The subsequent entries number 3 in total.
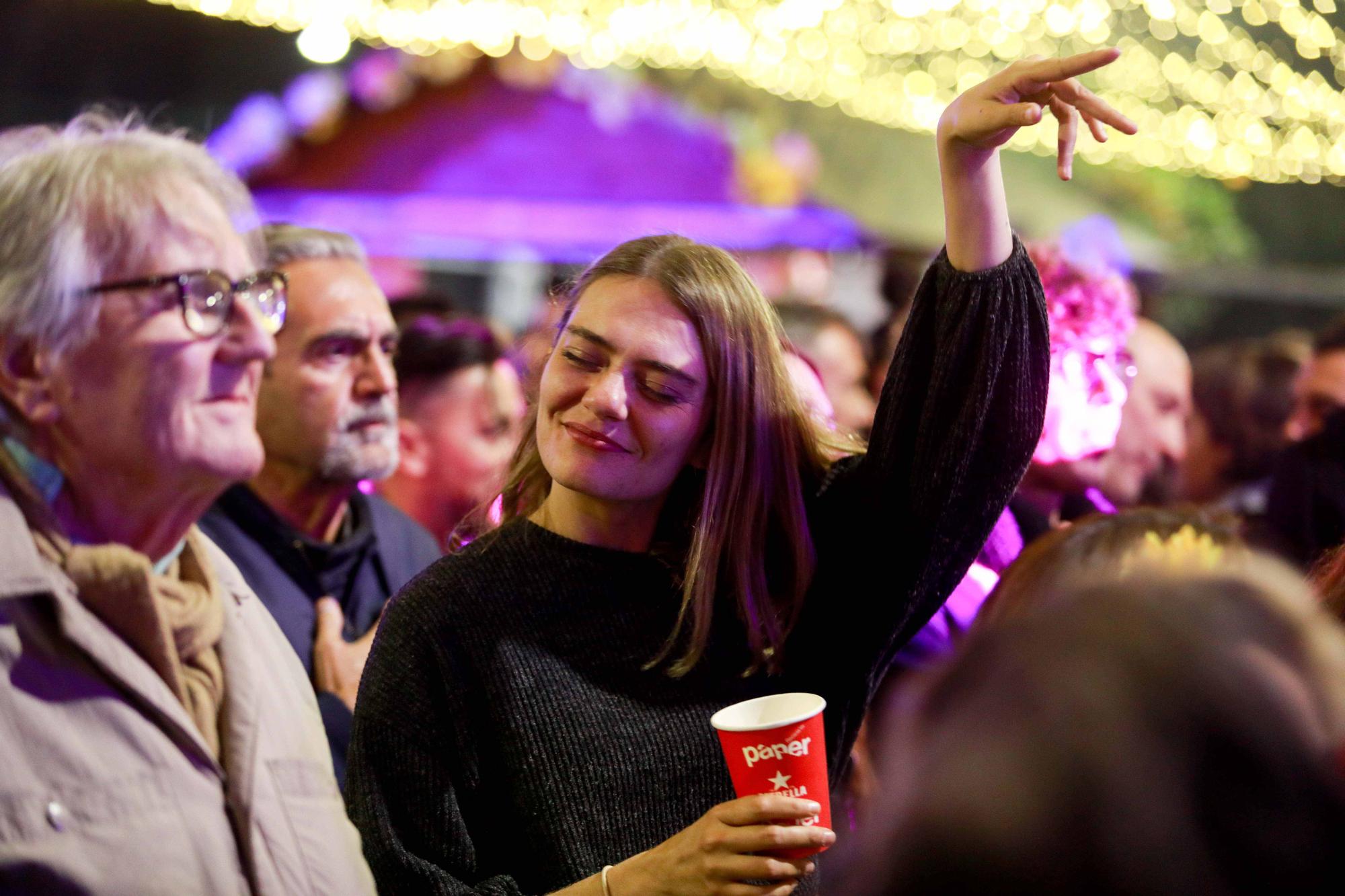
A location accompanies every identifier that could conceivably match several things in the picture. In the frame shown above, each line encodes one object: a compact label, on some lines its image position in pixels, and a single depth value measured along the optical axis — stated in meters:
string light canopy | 8.17
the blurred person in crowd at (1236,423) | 5.83
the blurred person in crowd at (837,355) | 5.37
